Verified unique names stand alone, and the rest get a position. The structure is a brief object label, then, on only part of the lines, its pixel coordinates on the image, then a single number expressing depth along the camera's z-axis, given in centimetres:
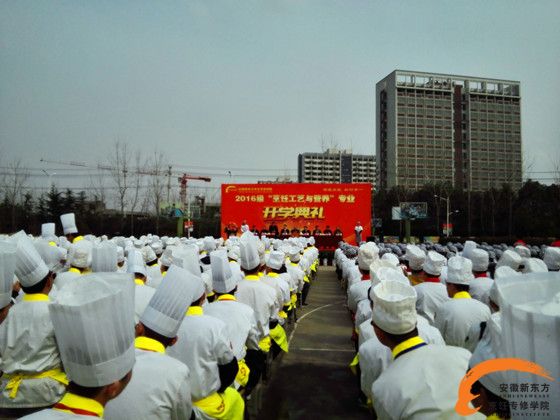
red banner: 2592
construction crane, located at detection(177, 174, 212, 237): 3923
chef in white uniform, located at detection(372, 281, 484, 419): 182
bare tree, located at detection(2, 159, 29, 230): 3041
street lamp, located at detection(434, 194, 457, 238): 4432
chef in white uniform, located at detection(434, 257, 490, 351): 393
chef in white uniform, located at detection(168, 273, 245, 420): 284
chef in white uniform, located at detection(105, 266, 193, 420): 214
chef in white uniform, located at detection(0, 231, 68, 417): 324
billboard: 2810
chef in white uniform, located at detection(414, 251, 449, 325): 496
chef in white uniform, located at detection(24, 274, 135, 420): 158
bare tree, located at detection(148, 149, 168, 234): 3494
